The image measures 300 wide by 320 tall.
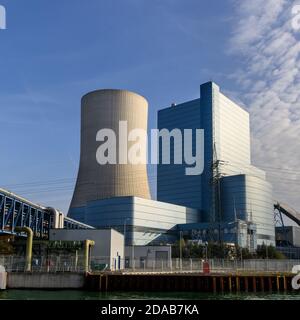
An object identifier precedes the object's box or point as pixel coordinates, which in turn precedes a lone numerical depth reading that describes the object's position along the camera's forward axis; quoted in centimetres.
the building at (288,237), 16838
